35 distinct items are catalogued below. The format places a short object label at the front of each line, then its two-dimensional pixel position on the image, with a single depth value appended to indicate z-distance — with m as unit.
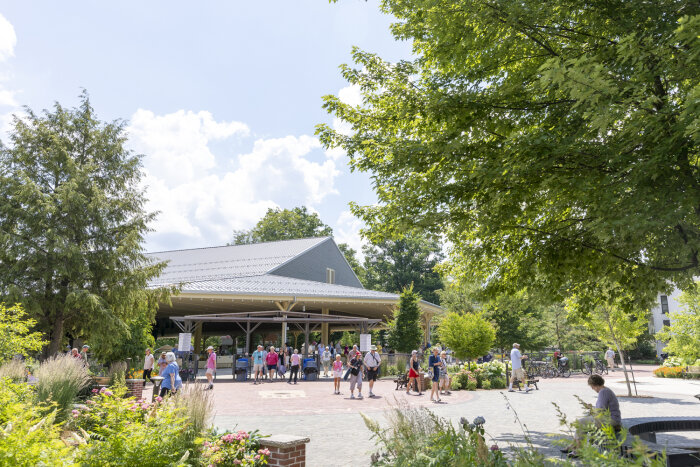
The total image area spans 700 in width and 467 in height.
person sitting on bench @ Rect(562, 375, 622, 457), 6.35
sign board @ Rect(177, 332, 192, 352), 21.72
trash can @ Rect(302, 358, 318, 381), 21.78
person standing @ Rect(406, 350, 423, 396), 16.87
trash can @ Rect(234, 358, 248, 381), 21.41
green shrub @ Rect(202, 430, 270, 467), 5.22
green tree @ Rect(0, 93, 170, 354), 15.62
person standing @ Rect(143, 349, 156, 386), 17.00
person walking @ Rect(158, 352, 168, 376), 12.07
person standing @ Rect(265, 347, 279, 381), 21.25
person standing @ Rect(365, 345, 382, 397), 16.12
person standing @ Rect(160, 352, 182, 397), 11.72
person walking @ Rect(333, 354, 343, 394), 16.89
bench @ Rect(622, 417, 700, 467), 7.37
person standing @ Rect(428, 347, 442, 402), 15.00
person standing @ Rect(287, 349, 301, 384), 20.45
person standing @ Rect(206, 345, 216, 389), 17.72
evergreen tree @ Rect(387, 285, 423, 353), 27.19
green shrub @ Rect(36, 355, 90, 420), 8.68
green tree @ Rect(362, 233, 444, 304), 72.52
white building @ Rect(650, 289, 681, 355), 52.22
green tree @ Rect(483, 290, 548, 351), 33.72
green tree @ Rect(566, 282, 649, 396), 16.11
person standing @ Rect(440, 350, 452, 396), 16.58
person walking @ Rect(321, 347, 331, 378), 24.84
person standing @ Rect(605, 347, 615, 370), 25.89
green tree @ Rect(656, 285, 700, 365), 17.45
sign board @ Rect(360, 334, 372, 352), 22.56
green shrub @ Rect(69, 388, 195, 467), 4.07
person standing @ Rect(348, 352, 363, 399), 15.32
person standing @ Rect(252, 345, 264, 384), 21.00
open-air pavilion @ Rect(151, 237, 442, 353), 24.94
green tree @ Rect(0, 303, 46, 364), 11.07
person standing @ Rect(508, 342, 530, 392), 17.12
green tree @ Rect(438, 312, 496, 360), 23.23
